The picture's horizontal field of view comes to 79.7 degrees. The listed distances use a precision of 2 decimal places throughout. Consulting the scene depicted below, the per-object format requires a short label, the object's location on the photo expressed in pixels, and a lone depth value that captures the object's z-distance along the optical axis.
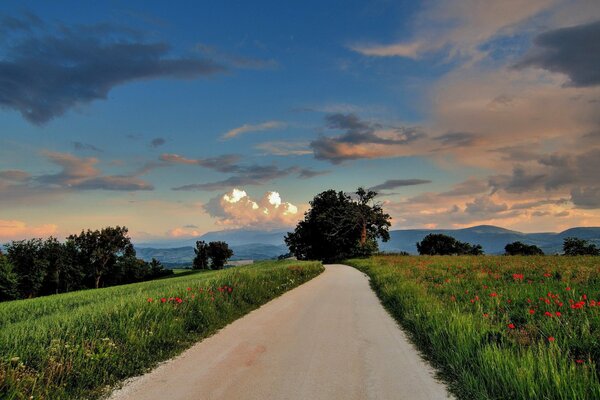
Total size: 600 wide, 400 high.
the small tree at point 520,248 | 86.19
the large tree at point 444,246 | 112.00
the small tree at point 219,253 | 121.19
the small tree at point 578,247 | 58.41
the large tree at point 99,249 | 80.31
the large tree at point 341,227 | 65.75
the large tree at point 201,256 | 122.50
